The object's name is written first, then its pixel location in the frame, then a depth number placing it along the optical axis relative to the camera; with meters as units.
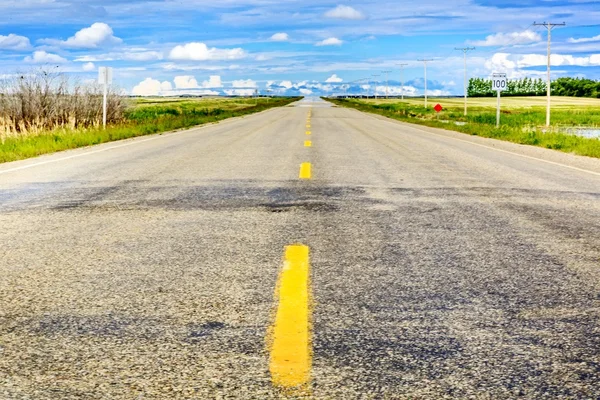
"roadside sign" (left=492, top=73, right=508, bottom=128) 31.57
